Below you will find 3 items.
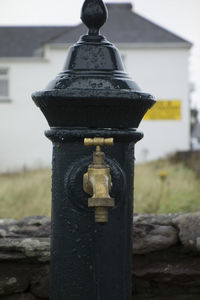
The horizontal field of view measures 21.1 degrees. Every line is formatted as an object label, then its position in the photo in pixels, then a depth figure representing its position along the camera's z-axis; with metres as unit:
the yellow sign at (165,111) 14.64
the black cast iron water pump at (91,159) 1.54
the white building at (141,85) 14.61
